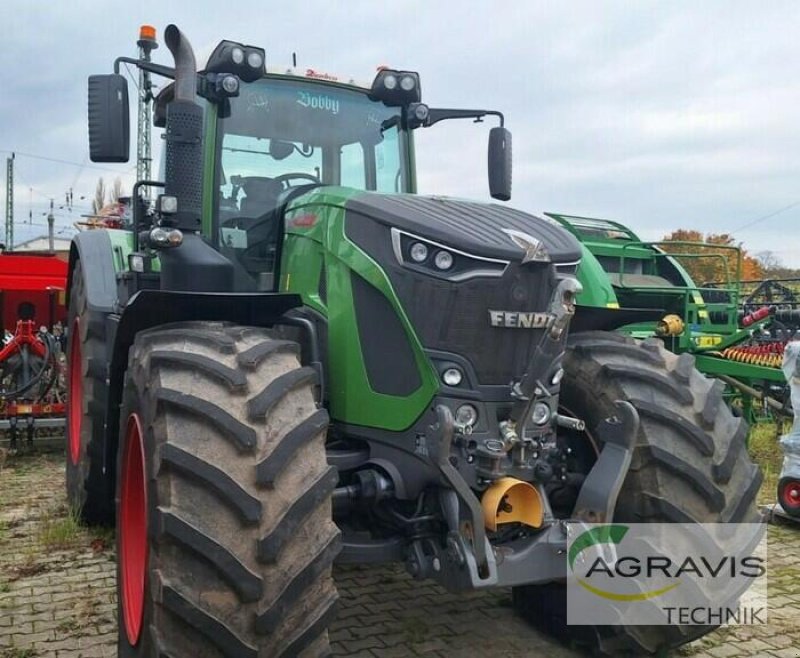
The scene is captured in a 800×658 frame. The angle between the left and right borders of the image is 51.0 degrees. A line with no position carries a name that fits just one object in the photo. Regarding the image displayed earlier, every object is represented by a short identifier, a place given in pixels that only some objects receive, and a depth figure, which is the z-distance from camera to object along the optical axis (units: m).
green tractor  2.68
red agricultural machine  7.82
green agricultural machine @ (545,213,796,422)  8.70
